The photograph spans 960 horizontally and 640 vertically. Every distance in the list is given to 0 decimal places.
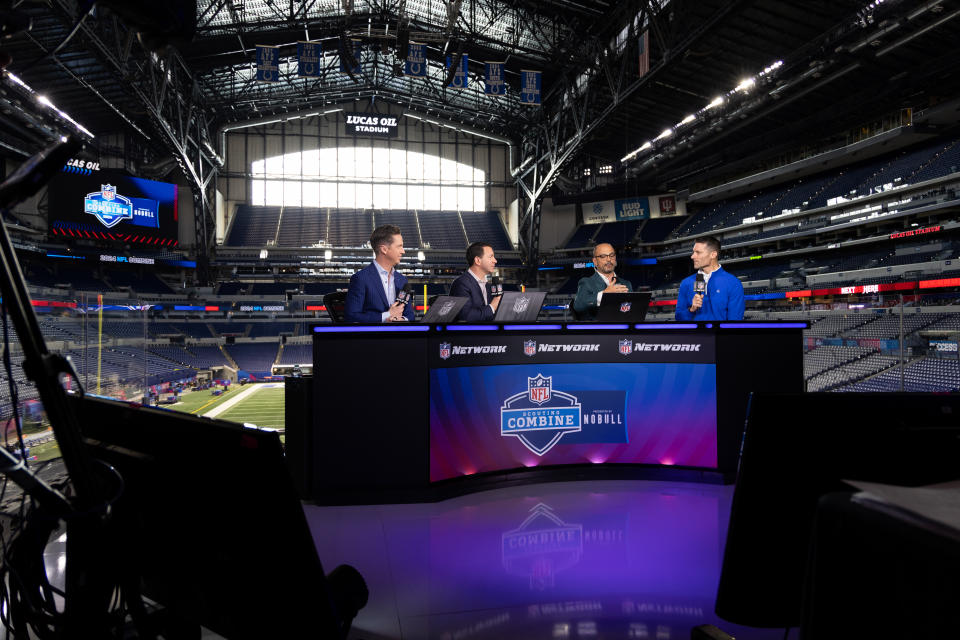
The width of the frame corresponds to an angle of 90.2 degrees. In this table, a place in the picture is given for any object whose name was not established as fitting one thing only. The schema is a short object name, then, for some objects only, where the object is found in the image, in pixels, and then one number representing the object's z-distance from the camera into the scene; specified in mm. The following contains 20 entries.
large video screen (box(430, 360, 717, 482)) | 4062
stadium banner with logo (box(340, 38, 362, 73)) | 15953
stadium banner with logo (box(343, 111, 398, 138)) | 23766
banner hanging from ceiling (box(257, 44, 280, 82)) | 14633
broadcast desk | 3650
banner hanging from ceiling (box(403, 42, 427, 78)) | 14234
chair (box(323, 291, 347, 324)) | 4348
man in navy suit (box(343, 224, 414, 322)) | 4266
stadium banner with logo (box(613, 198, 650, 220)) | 30109
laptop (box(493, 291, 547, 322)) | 4141
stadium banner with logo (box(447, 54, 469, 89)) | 14735
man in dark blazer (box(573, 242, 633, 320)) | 4988
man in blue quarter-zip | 4688
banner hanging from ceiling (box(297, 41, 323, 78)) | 14461
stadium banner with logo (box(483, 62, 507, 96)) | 15430
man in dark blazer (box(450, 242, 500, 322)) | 4672
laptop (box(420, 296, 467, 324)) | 3814
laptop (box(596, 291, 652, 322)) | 4216
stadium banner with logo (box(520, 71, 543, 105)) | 15227
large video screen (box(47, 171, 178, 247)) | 21719
